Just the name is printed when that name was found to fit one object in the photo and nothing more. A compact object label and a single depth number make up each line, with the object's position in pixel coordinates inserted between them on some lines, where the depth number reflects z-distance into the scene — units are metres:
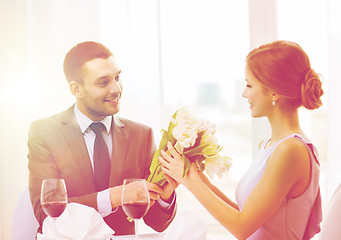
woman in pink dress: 1.90
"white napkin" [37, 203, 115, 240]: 1.84
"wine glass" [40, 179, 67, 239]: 1.76
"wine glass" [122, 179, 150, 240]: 1.69
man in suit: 2.36
